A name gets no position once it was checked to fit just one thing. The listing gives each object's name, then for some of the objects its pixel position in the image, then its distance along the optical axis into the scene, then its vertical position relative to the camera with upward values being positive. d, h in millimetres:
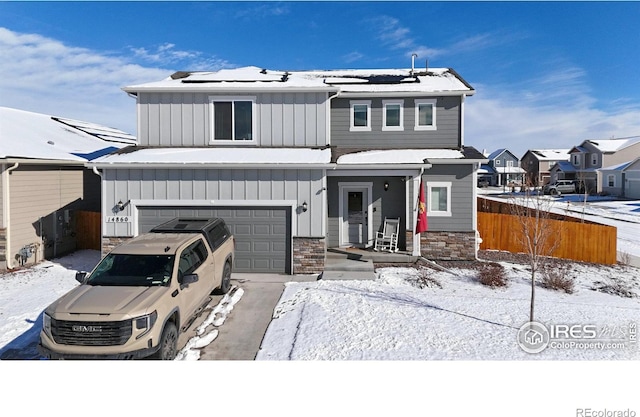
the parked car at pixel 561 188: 40688 +1676
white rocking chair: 12328 -1191
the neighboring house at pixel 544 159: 52281 +6310
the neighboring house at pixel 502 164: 58109 +6167
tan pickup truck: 5086 -1521
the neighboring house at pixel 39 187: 11156 +415
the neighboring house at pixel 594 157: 40281 +5229
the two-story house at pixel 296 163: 10594 +1117
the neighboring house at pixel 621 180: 34812 +2366
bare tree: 7014 -749
